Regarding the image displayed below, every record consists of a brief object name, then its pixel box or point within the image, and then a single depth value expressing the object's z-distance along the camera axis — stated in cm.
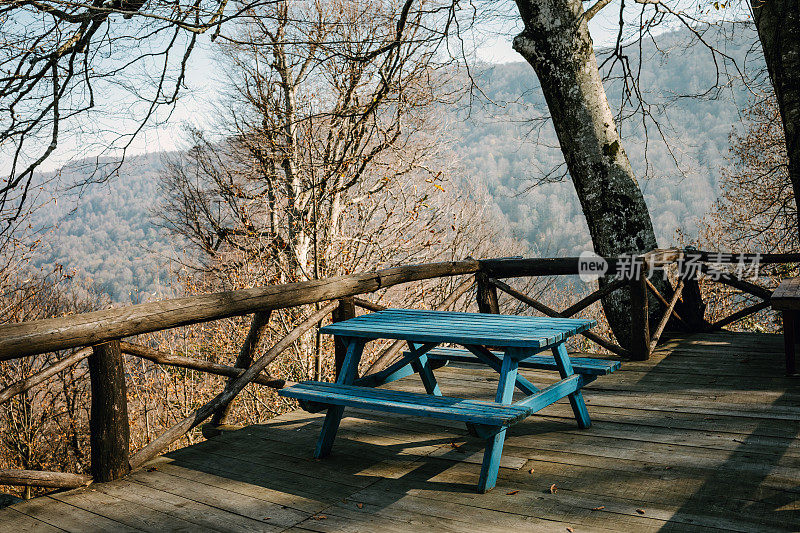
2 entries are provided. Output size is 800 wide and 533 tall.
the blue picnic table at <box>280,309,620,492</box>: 251
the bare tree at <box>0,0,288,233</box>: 469
